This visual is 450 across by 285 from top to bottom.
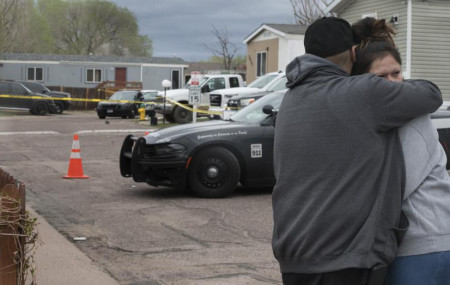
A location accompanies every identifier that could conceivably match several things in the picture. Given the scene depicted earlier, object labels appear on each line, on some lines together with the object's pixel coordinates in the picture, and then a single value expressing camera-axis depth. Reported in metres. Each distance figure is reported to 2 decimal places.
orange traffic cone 12.83
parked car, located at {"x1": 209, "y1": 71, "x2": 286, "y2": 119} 25.99
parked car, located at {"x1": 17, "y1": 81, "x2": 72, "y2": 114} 42.47
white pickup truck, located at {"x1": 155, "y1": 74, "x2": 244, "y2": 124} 31.16
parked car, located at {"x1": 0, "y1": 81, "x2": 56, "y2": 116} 39.66
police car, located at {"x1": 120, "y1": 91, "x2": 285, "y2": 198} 10.45
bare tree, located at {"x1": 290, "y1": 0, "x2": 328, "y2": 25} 57.19
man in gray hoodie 2.70
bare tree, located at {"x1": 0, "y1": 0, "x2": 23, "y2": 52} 60.70
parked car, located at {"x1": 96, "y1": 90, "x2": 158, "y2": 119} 36.94
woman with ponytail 2.76
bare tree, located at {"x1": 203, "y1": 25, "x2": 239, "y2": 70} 57.97
